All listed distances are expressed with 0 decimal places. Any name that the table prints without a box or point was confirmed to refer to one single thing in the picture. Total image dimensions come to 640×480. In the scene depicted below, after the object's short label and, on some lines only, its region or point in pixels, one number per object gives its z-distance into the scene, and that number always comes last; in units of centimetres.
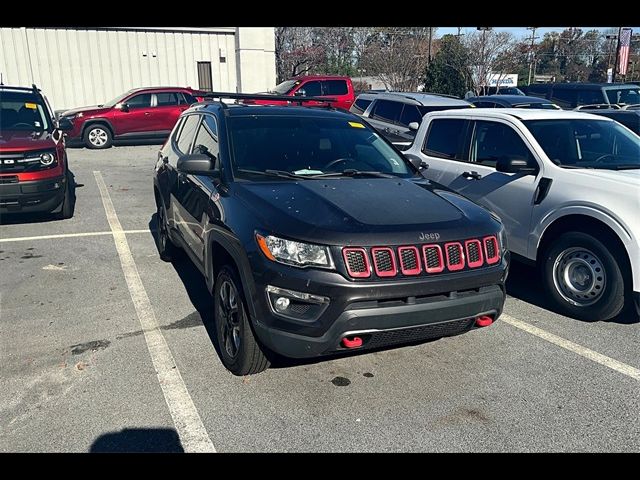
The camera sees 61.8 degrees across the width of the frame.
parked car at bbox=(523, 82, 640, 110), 1373
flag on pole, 2662
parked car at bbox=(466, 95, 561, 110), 1177
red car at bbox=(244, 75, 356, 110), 1727
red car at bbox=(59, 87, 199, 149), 1620
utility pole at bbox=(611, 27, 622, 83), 2870
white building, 2094
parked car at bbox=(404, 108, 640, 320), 422
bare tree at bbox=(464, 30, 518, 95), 2709
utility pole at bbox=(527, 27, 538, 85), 4027
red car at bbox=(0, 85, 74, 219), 696
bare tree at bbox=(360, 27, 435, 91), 3080
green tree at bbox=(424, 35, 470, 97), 2609
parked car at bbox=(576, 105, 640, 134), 997
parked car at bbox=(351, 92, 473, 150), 1032
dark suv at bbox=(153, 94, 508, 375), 295
